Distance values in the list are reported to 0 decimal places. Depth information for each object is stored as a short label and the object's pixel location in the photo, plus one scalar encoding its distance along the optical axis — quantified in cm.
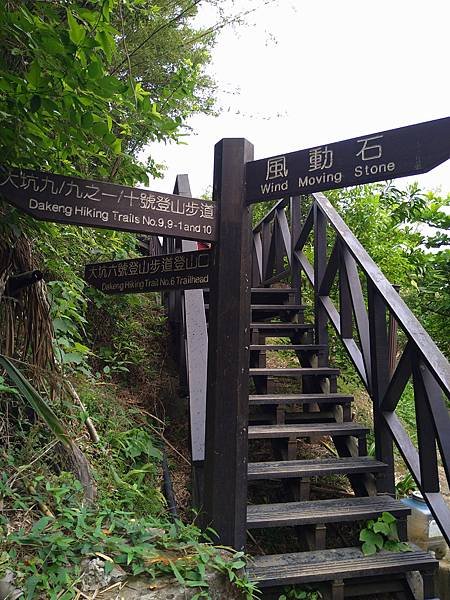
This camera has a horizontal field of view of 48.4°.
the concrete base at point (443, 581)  263
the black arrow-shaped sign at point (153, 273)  256
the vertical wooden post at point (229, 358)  236
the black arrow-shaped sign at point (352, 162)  192
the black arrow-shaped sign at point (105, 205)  206
